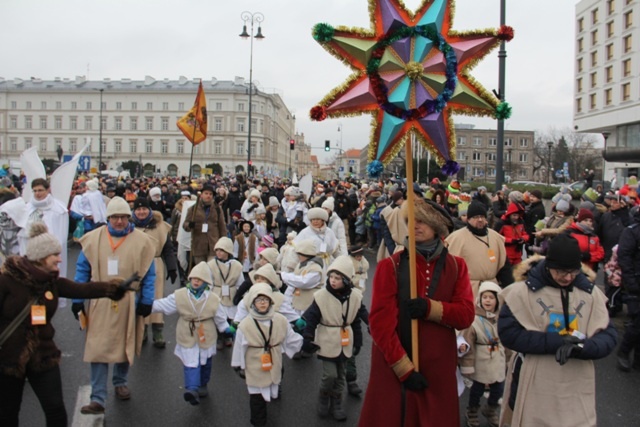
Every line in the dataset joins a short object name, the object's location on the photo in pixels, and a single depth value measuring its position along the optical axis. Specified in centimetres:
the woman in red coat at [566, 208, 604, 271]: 765
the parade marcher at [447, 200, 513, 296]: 569
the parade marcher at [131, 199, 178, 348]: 687
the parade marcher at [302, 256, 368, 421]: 514
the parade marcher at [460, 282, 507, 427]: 489
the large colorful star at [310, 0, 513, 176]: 347
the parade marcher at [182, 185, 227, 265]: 853
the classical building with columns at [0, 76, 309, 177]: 10469
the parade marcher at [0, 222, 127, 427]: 387
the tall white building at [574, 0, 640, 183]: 4972
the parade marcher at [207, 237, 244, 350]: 689
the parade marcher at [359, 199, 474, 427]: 327
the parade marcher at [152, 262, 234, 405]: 534
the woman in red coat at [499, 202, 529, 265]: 823
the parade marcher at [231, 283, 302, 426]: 489
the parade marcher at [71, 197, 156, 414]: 507
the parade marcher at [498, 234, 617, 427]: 344
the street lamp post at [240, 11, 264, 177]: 3067
